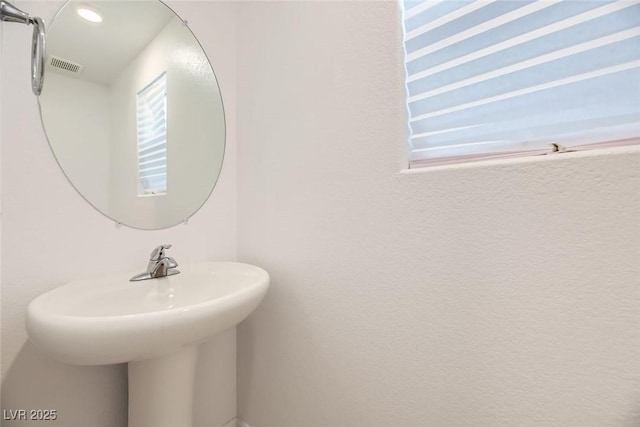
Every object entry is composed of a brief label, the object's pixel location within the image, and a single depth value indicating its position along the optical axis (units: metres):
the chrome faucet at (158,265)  0.87
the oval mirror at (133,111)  0.82
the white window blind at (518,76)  0.51
